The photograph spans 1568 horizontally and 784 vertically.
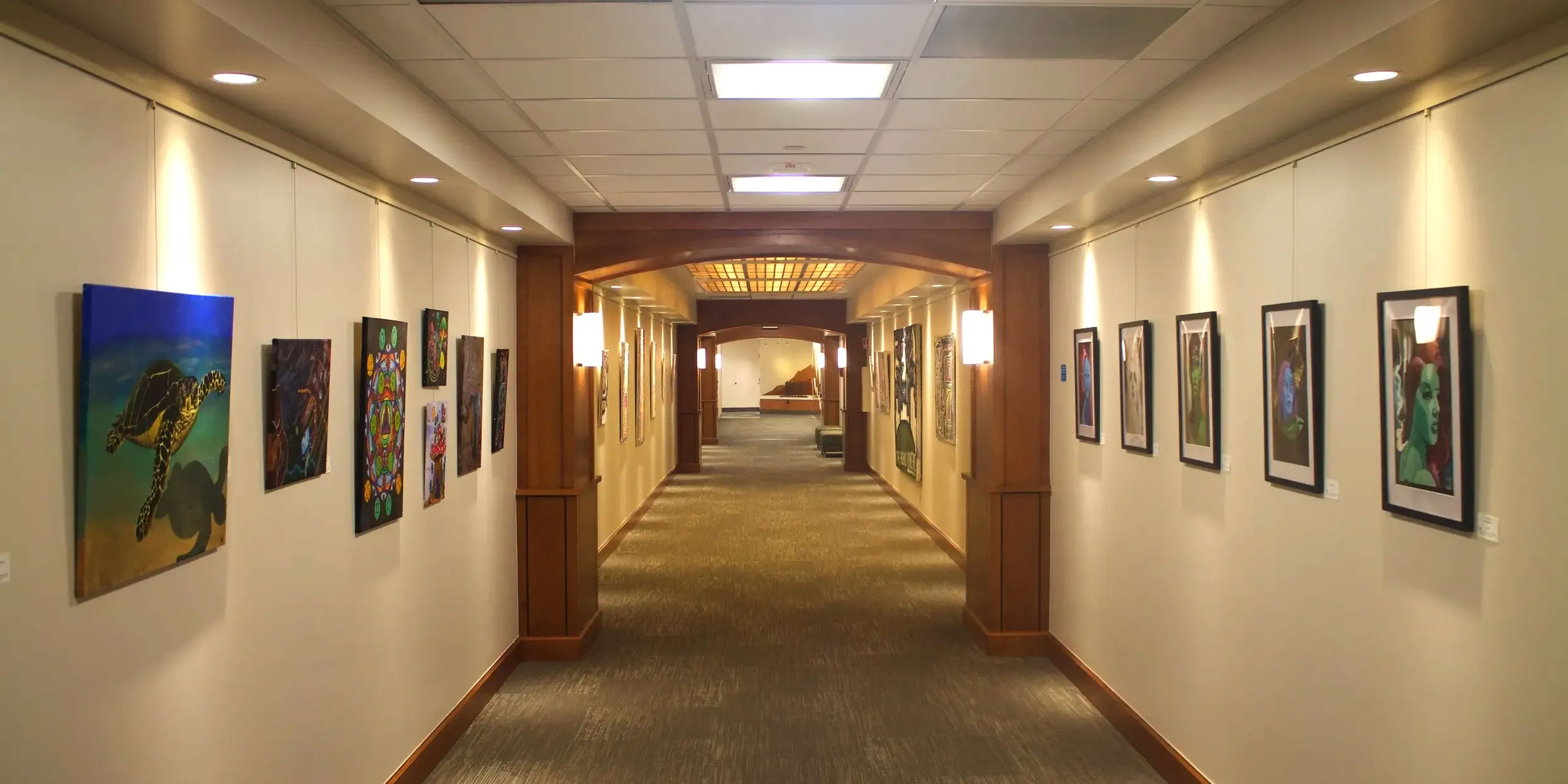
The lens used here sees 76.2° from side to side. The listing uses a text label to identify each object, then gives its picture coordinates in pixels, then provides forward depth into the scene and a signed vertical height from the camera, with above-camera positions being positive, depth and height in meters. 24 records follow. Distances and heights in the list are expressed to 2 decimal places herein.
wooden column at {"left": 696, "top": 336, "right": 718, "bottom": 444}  24.72 -0.10
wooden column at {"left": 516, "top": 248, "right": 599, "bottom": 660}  6.66 -0.45
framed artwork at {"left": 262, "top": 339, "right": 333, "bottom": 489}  3.36 -0.05
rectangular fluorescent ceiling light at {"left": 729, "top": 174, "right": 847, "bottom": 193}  5.80 +1.22
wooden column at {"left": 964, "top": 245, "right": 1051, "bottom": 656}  6.80 -0.50
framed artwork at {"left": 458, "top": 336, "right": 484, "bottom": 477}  5.39 -0.03
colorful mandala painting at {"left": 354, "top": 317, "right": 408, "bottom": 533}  4.08 -0.12
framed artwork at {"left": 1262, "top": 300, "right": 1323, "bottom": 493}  3.51 -0.04
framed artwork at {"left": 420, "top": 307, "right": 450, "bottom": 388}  4.85 +0.23
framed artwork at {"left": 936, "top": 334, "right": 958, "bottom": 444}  10.09 -0.07
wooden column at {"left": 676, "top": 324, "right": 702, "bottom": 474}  18.34 -0.30
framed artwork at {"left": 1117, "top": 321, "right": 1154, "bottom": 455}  5.04 +0.00
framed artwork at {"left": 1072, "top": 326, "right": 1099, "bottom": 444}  5.88 +0.03
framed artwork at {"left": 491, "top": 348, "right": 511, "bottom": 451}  6.07 -0.03
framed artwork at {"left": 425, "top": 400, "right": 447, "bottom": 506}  4.90 -0.28
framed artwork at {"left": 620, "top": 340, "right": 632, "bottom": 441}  11.27 -0.01
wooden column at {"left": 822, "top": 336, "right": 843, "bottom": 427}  24.12 +0.11
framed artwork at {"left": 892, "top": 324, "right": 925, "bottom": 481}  12.54 -0.12
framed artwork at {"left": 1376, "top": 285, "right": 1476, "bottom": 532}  2.75 -0.06
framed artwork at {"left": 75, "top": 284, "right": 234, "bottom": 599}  2.42 -0.09
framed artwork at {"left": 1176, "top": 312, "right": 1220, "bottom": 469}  4.30 +0.00
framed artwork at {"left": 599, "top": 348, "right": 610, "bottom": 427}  9.67 +0.06
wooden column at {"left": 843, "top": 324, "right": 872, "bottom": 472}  18.38 -0.59
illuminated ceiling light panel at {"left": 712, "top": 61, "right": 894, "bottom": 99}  3.62 +1.17
